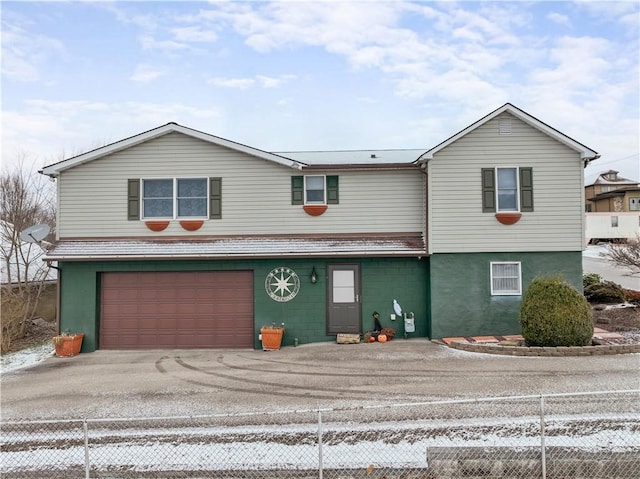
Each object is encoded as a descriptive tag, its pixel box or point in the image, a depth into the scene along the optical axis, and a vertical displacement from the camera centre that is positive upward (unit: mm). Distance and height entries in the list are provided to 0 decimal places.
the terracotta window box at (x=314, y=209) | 14555 +1746
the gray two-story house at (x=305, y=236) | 14000 +894
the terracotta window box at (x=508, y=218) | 13844 +1330
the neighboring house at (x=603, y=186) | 59519 +10282
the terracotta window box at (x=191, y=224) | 14452 +1307
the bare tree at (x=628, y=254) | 17797 +252
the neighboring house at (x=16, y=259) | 18719 +372
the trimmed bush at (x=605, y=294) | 17859 -1287
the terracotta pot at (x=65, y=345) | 13617 -2303
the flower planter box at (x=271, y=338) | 13641 -2172
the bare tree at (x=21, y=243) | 17688 +1046
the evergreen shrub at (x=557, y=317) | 11656 -1417
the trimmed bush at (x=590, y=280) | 18797 -779
